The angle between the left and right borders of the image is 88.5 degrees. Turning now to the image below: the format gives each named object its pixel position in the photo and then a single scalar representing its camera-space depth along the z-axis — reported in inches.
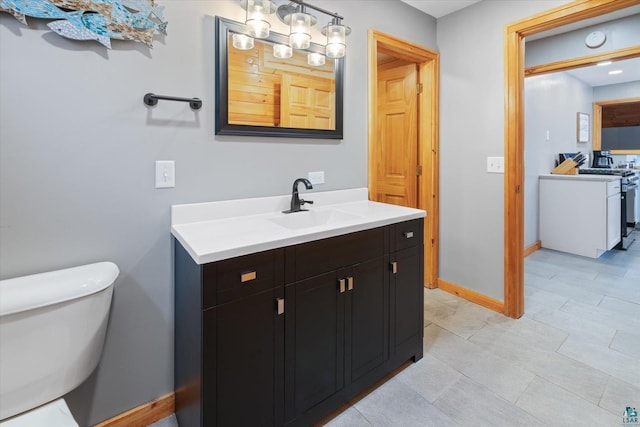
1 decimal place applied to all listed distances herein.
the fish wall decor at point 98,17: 47.1
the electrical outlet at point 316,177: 81.6
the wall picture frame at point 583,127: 213.9
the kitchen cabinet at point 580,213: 149.0
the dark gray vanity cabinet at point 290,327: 46.7
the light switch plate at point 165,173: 59.9
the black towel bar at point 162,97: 57.5
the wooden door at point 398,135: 118.6
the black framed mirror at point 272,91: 65.4
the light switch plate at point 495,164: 99.1
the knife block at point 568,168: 175.9
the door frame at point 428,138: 107.7
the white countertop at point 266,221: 48.9
